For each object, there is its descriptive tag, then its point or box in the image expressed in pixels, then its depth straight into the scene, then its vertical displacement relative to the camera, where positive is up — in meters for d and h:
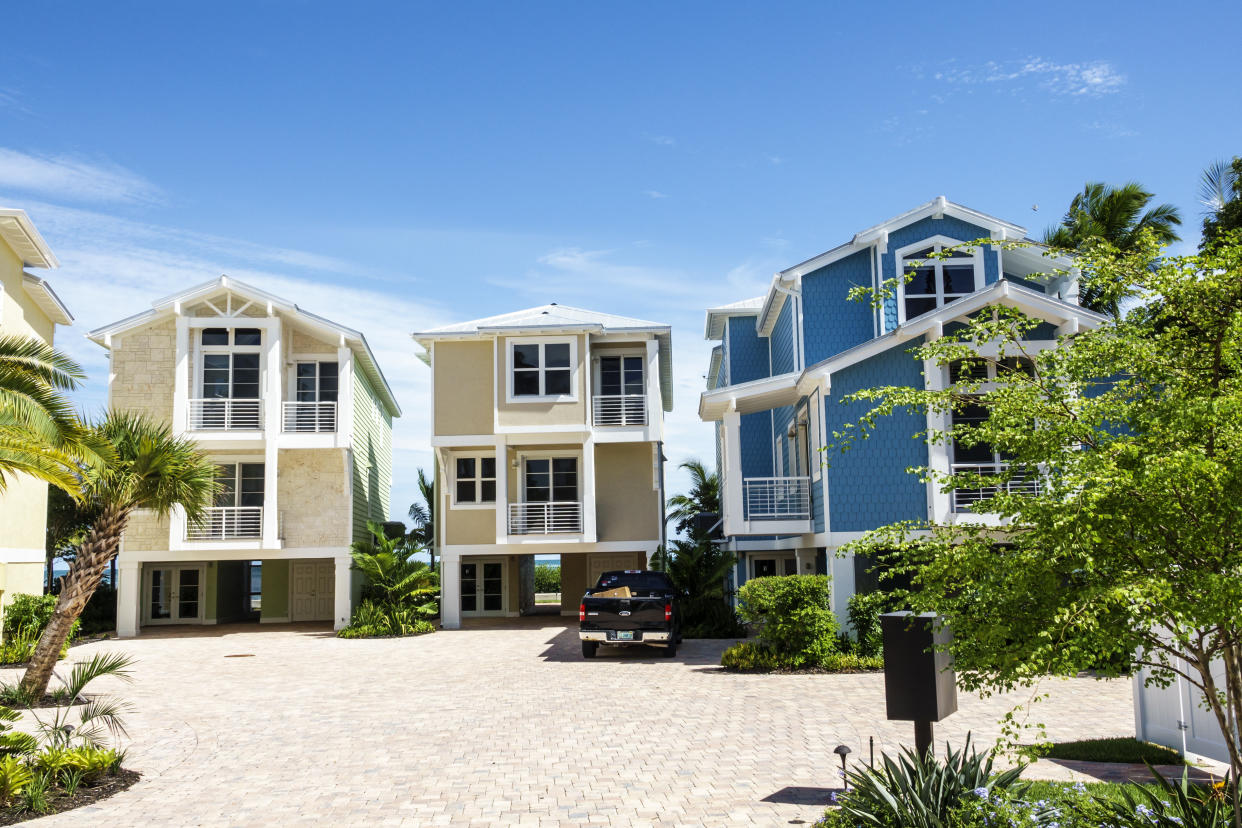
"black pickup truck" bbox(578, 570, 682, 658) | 18.94 -1.96
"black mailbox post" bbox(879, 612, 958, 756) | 7.77 -1.31
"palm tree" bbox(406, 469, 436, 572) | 32.78 +0.21
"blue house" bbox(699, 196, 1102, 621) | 18.95 +2.85
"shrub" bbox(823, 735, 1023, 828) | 6.91 -2.03
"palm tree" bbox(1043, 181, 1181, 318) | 25.03 +7.68
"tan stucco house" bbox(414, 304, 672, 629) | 25.97 +2.28
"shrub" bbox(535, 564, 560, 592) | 46.16 -2.85
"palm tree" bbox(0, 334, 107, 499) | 11.51 +1.34
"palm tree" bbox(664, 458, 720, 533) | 39.91 +0.80
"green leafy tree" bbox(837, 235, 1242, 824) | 5.42 +0.05
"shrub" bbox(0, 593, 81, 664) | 20.88 -1.86
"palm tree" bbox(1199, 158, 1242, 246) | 22.03 +7.26
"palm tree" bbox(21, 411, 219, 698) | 13.89 +0.48
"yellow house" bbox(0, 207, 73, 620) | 20.42 +4.52
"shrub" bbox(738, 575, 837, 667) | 17.27 -1.82
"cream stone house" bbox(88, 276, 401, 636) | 25.34 +2.96
